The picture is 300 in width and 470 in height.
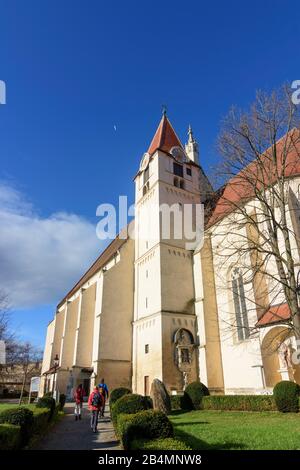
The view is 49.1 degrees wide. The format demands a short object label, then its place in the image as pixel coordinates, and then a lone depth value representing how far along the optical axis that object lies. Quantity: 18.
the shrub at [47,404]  13.80
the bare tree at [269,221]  12.91
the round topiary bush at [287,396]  12.44
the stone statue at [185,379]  21.14
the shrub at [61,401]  19.12
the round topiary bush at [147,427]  6.86
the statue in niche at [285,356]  15.59
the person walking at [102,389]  15.11
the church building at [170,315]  18.31
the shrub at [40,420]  9.64
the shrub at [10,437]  6.68
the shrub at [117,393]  18.05
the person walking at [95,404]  11.08
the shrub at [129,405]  11.34
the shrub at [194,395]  16.92
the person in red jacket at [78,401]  14.99
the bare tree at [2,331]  24.67
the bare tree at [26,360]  43.67
